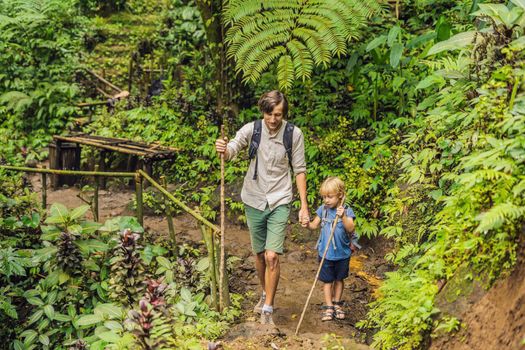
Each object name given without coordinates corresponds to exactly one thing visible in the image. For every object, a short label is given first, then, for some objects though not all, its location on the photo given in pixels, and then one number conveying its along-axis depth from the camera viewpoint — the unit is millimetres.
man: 4938
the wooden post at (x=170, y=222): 6105
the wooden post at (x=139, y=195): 5906
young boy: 5039
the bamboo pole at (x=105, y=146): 8174
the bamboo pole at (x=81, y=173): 5921
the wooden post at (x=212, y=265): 4980
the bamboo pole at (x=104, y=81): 11452
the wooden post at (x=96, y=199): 6227
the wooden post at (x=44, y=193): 6567
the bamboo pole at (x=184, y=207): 4820
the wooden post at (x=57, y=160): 9336
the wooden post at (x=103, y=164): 9375
